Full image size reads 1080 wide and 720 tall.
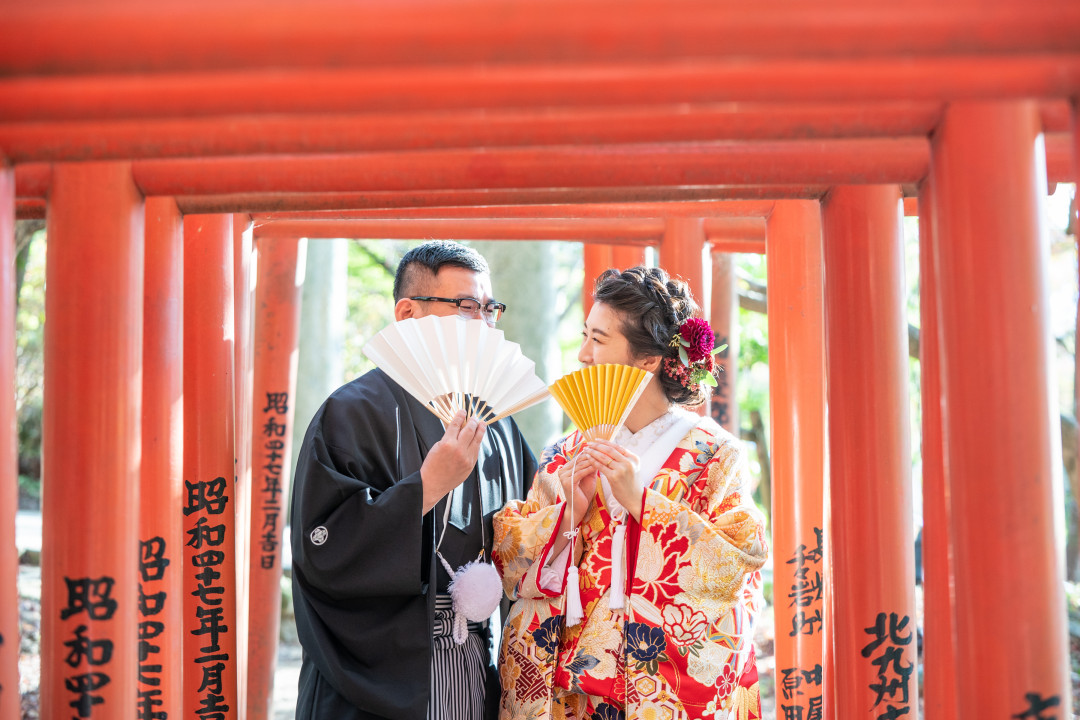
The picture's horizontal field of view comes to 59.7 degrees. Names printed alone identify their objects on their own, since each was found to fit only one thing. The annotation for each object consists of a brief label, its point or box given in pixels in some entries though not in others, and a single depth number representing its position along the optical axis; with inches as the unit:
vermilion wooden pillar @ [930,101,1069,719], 74.8
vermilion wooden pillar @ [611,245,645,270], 210.1
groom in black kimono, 123.0
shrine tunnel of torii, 64.7
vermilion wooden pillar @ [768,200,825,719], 157.0
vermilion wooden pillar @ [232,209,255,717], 133.0
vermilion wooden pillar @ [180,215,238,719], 125.0
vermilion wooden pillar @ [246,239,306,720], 221.0
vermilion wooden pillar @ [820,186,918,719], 101.0
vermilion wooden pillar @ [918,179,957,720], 91.3
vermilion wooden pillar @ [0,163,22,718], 78.7
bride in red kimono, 125.8
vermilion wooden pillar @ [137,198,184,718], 101.4
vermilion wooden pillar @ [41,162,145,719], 85.9
